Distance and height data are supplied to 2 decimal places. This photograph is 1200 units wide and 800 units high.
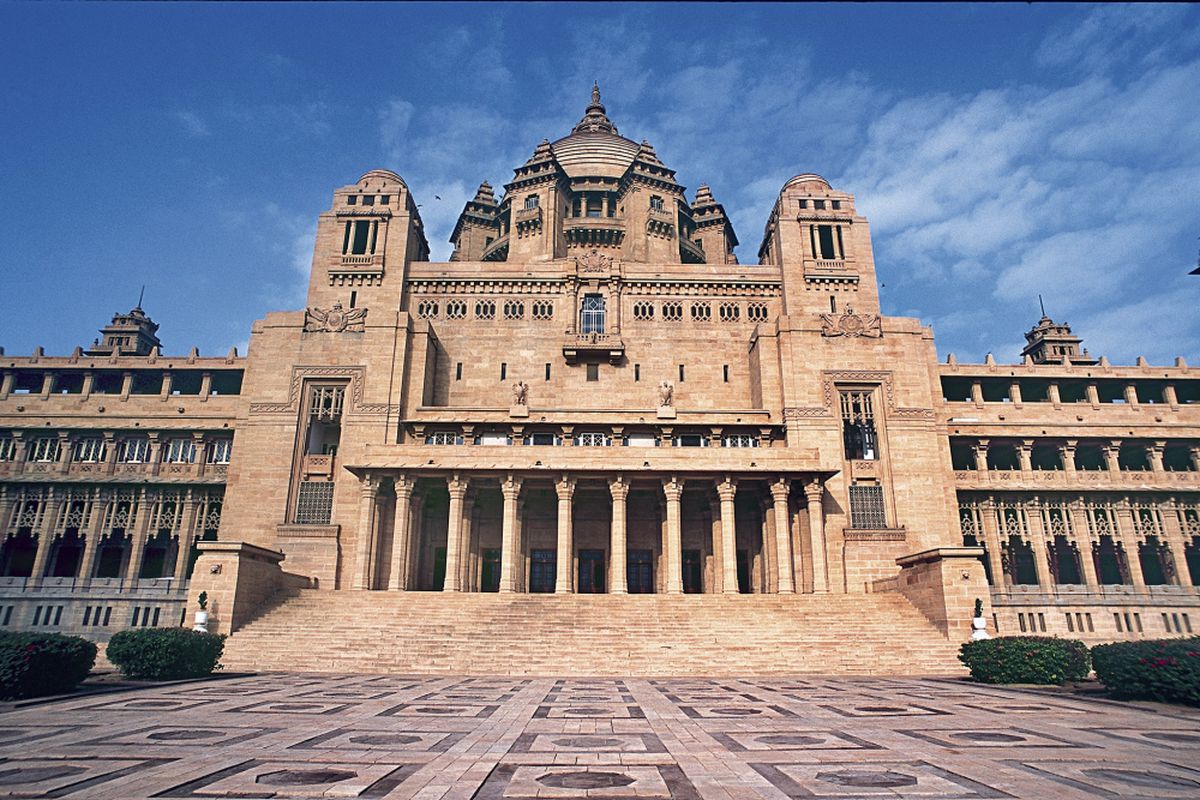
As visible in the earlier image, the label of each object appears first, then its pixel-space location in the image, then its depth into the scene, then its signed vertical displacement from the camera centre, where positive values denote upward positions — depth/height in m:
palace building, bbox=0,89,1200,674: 38.69 +8.54
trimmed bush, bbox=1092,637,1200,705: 17.20 -1.44
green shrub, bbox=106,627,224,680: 21.77 -1.42
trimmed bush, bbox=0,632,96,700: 16.97 -1.40
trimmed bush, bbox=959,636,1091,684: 22.52 -1.57
